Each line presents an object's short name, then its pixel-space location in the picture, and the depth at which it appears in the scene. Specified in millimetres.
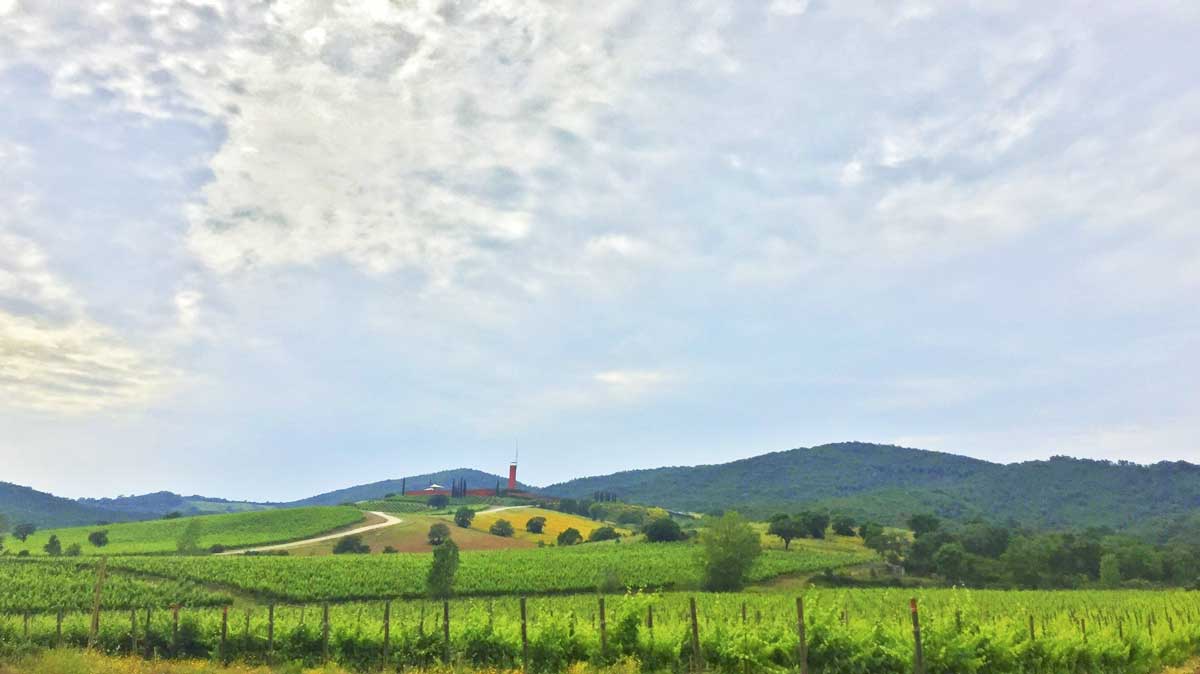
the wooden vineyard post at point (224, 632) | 25531
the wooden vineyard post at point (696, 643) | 18755
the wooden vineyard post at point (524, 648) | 20594
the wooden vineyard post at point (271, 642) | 25144
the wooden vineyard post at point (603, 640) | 20938
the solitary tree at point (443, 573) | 60094
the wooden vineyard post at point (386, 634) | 22916
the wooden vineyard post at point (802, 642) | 17303
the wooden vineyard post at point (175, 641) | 26844
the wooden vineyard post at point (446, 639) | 21716
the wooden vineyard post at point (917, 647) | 17891
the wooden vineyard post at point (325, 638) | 23534
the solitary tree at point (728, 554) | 74562
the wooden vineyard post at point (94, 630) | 26039
